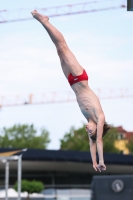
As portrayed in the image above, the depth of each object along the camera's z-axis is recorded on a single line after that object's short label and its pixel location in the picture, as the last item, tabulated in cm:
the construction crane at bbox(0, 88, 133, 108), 11596
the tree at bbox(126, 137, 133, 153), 12204
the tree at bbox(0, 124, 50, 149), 11631
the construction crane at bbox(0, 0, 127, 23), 8588
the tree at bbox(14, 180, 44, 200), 3928
